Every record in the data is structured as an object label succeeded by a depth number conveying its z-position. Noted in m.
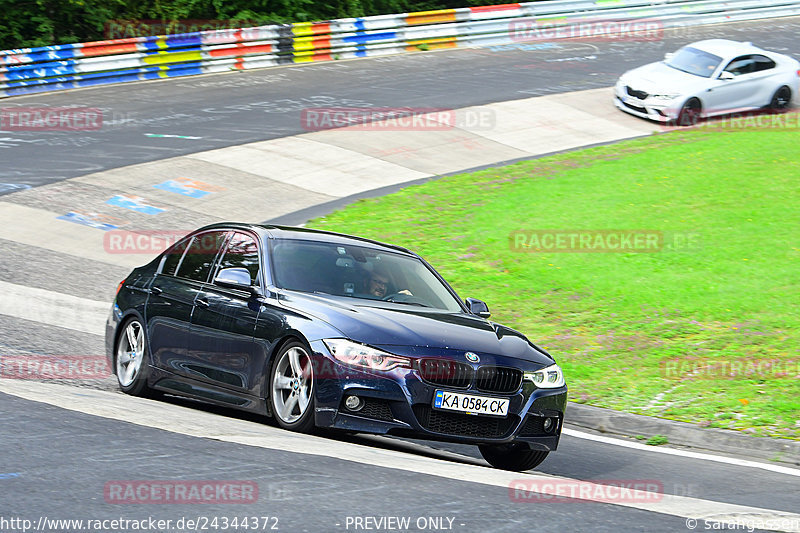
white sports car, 48.06
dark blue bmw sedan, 14.38
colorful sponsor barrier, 50.09
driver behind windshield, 16.69
